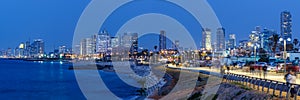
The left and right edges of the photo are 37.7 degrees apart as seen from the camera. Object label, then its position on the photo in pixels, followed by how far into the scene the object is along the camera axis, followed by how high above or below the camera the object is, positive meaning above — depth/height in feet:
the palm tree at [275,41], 425.28 +12.16
